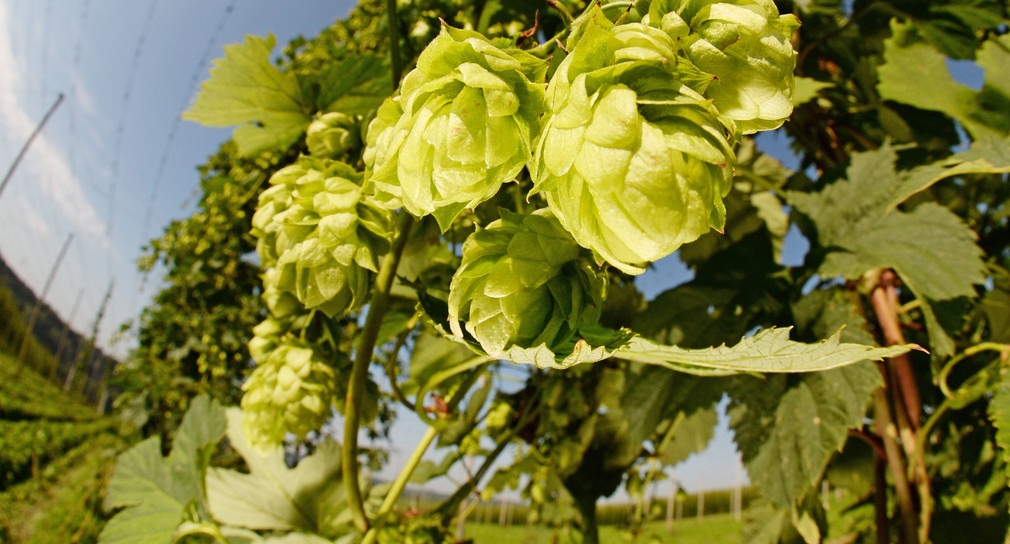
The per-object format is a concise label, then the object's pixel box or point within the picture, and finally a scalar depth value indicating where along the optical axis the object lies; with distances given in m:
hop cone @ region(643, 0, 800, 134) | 0.10
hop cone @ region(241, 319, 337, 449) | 0.21
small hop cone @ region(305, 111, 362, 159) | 0.20
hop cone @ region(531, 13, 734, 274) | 0.09
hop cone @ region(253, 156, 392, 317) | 0.15
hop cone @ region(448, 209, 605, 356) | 0.12
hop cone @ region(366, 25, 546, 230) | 0.10
